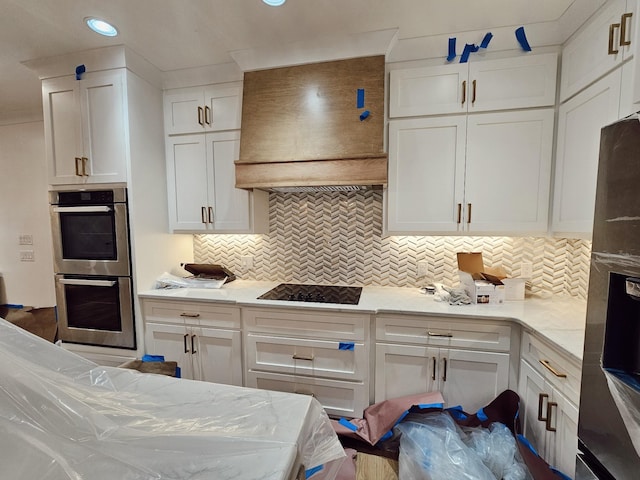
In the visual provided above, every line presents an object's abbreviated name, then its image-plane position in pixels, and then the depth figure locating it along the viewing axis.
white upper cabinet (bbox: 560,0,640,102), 1.23
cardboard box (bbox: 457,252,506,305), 1.80
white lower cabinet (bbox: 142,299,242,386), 1.99
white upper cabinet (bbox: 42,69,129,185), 1.96
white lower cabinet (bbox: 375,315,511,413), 1.65
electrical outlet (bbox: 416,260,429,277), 2.20
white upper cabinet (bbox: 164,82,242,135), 2.14
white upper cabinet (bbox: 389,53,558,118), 1.71
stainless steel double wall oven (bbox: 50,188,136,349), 2.02
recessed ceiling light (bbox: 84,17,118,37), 1.63
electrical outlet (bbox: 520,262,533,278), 2.01
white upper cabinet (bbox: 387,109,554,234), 1.76
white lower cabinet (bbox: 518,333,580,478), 1.20
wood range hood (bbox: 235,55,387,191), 1.81
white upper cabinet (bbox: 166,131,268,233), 2.20
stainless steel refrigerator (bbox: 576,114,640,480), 0.70
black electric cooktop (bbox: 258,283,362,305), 1.94
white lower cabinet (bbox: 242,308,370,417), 1.81
